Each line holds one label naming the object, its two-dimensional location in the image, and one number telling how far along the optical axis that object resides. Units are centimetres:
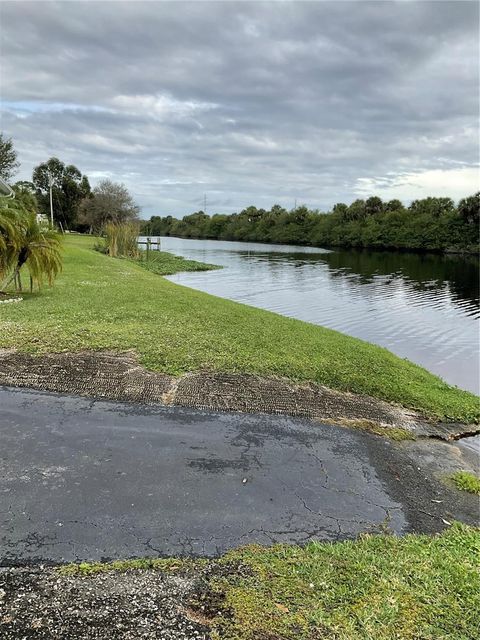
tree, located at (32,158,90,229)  8475
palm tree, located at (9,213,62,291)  1259
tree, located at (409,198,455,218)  8044
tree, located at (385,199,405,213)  9400
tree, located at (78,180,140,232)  6806
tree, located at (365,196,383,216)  9775
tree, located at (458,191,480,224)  7168
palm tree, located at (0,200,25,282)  1183
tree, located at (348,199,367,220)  9969
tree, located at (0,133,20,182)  5217
